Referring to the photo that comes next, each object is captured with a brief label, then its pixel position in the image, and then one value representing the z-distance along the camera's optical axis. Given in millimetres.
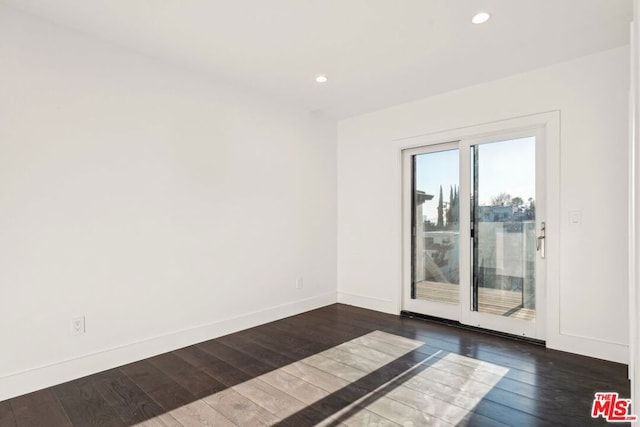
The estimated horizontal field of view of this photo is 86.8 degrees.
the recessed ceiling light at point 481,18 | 2335
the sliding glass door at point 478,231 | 3289
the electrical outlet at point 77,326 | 2490
